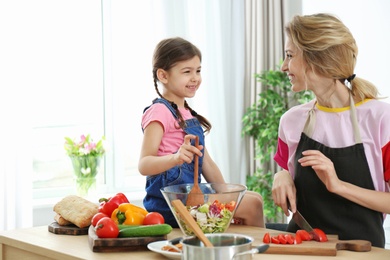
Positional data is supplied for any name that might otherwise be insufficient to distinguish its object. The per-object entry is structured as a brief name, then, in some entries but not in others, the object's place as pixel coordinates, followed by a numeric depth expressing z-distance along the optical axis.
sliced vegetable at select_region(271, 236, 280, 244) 2.10
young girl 2.53
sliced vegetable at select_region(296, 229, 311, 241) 2.14
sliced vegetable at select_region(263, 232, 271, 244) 2.12
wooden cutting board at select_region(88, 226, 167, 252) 2.07
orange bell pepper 2.27
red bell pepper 2.38
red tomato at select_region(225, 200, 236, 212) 2.14
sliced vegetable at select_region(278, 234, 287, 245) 2.09
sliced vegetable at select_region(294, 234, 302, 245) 2.09
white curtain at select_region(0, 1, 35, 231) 4.25
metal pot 1.70
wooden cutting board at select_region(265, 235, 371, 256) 2.00
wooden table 2.01
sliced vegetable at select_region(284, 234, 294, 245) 2.08
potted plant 5.01
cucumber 2.13
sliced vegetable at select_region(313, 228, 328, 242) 2.12
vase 4.51
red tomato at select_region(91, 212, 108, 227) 2.27
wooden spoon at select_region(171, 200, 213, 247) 1.78
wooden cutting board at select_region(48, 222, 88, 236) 2.35
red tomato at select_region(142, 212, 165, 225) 2.26
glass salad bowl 2.11
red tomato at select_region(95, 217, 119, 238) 2.12
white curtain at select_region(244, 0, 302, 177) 5.20
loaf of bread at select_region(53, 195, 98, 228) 2.36
